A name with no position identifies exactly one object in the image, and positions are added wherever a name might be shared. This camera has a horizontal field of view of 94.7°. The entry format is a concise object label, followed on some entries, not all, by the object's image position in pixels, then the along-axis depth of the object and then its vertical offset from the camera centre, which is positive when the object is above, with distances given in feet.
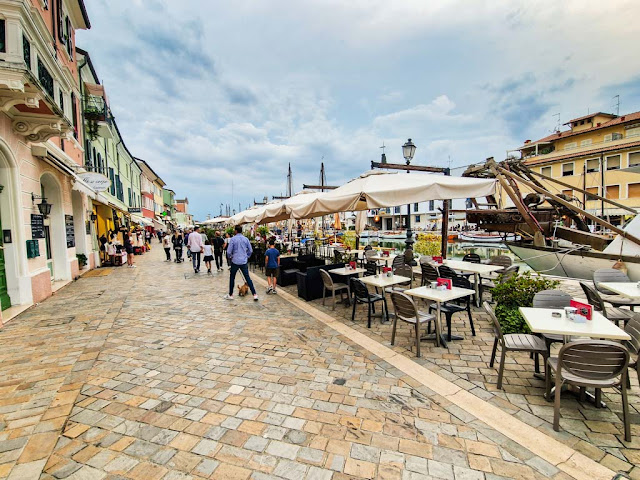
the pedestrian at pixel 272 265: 26.99 -3.54
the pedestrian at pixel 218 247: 44.07 -2.93
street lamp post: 28.17 +6.93
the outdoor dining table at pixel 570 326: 9.31 -3.66
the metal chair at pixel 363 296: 18.33 -4.63
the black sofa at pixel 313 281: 24.84 -4.79
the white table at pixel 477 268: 20.82 -3.50
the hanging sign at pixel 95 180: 35.22 +6.08
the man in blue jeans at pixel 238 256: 24.97 -2.44
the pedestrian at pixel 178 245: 53.06 -2.90
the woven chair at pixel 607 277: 17.87 -3.68
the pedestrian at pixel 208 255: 40.55 -3.69
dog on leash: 26.45 -5.67
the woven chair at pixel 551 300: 13.00 -3.61
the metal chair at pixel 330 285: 20.84 -4.33
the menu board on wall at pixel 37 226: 23.91 +0.56
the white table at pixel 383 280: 18.42 -3.72
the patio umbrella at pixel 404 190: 18.28 +2.03
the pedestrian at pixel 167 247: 57.11 -3.55
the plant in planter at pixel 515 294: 15.10 -3.95
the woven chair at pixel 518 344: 10.98 -4.80
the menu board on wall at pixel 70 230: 32.71 +0.20
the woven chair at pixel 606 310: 13.69 -4.54
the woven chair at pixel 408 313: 13.82 -4.45
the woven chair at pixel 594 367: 8.25 -4.31
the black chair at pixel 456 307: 15.66 -4.69
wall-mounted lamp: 24.86 +2.26
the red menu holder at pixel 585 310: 10.42 -3.29
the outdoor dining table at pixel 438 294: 14.57 -3.74
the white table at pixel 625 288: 14.28 -3.75
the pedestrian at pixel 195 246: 41.27 -2.53
